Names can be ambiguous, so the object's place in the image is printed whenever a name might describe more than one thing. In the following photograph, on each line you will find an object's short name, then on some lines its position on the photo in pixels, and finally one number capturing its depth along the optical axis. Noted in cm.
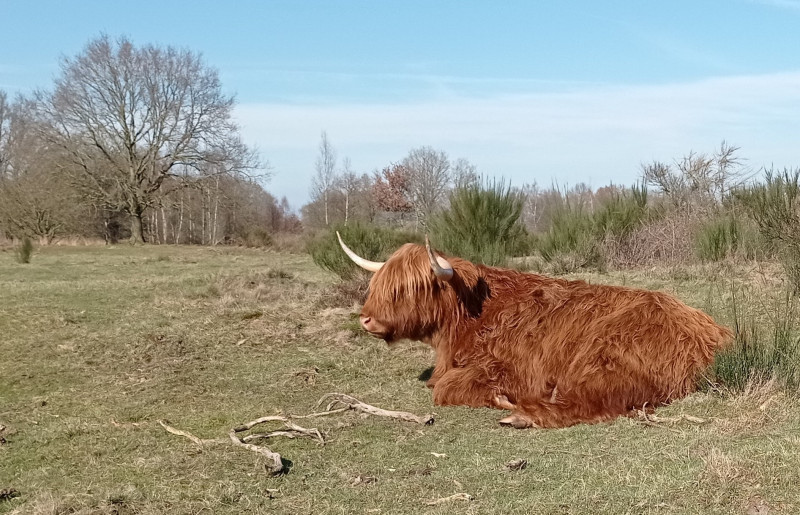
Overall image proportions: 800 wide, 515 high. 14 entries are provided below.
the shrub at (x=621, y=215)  1261
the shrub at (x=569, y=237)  1187
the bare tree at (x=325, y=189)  5471
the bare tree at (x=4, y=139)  5288
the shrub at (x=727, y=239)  1016
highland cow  420
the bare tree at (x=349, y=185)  4956
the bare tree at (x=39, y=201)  3484
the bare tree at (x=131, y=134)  3597
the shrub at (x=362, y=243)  1217
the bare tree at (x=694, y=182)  1371
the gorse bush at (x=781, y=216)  778
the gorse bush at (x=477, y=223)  1003
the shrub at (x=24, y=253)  1945
